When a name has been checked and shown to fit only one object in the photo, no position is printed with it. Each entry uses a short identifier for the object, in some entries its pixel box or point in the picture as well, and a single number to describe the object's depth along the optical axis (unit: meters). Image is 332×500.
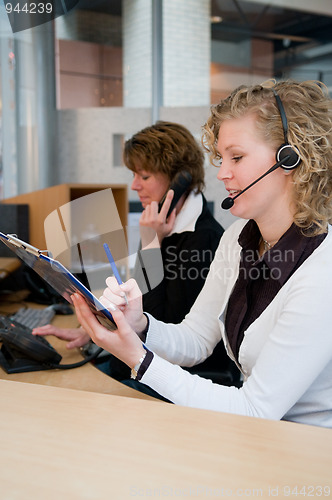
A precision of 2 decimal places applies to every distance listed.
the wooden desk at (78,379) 1.03
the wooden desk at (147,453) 0.52
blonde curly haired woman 0.82
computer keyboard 1.52
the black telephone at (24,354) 1.14
